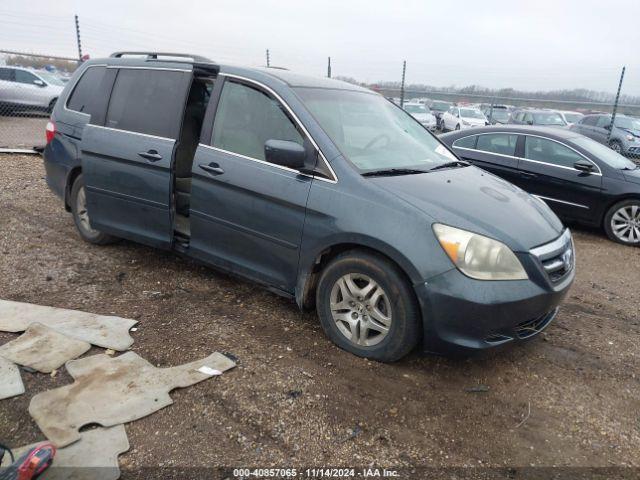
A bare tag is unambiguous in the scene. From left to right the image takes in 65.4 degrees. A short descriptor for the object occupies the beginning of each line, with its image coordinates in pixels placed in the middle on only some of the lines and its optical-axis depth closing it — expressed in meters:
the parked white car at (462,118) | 19.98
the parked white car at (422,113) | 20.16
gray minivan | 2.87
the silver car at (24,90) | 15.41
